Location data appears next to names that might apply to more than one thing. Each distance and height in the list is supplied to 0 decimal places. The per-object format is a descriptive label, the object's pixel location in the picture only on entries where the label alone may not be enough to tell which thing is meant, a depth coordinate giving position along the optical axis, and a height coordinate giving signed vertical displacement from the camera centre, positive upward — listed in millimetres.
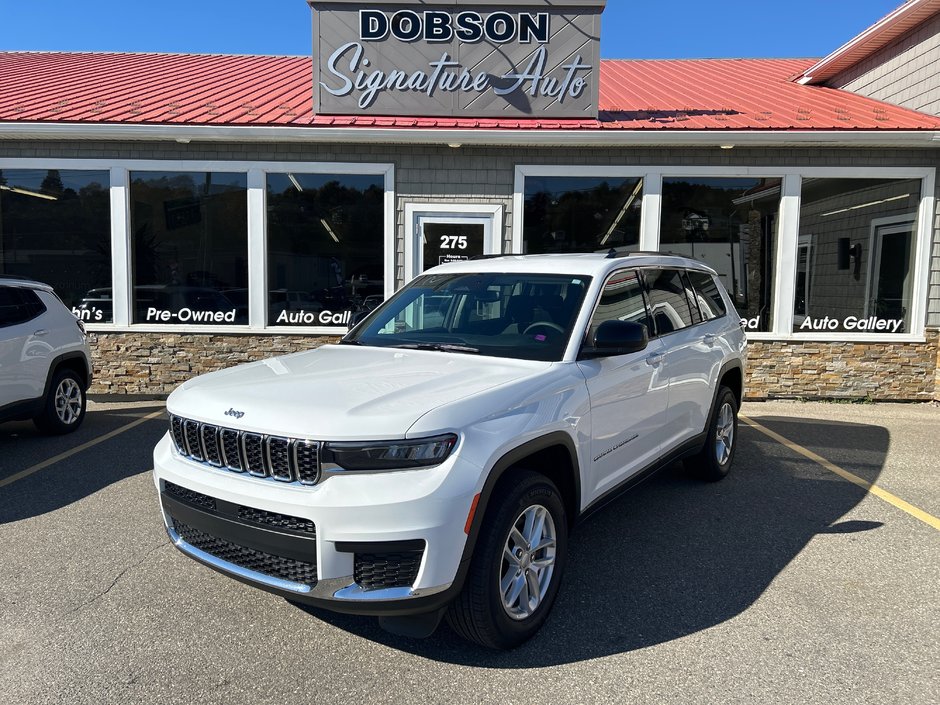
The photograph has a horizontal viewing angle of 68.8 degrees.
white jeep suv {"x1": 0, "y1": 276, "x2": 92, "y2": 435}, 6332 -878
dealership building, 9258 +950
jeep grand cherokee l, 2635 -743
